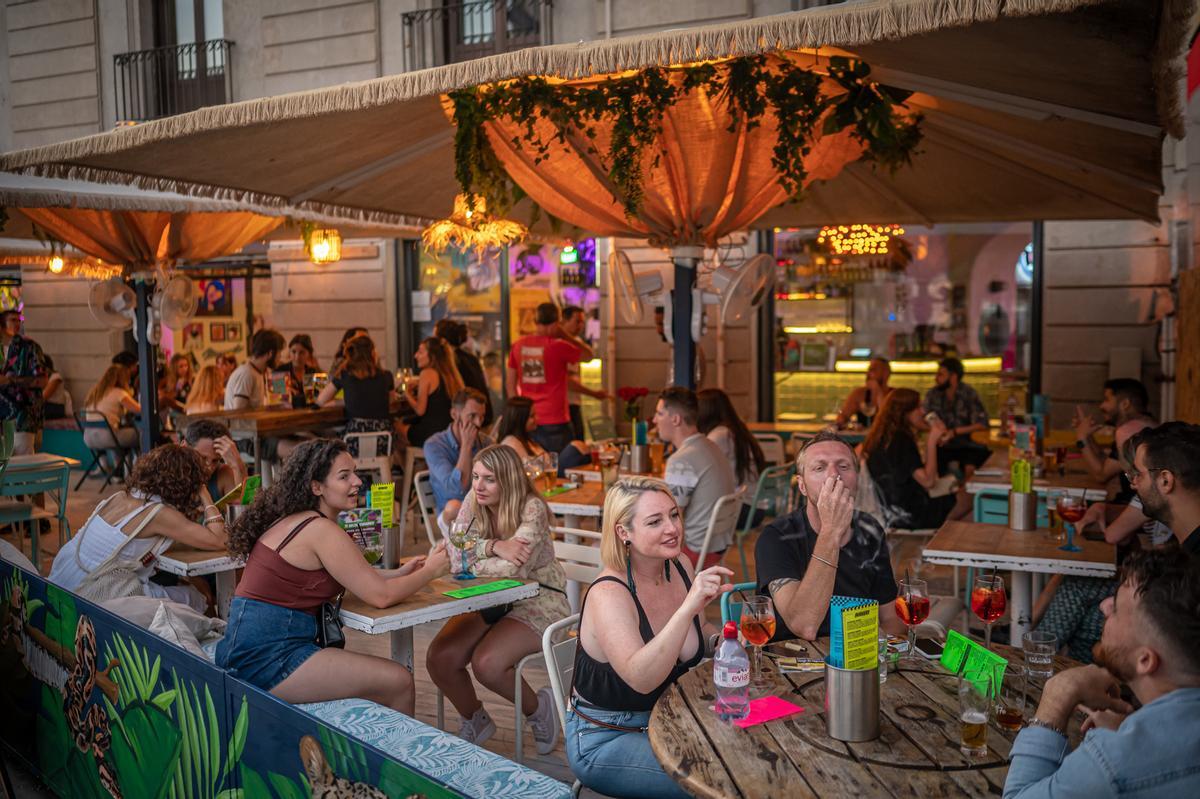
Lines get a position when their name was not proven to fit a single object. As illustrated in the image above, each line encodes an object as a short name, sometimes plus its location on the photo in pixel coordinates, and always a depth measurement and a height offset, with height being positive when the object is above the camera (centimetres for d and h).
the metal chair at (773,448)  853 -89
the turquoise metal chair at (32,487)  670 -91
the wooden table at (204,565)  443 -94
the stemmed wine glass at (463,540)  407 -77
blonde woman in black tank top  269 -80
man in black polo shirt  312 -69
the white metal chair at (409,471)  794 -107
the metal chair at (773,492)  653 -102
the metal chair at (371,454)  826 -87
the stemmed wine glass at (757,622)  267 -72
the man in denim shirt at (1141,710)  179 -68
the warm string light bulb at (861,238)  1054 +107
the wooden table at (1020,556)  416 -89
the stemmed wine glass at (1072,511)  452 -75
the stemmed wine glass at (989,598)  309 -78
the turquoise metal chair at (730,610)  333 -88
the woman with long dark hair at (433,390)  888 -38
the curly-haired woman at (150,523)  438 -76
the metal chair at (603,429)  908 -75
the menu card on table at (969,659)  240 -77
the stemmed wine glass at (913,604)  288 -74
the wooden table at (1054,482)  590 -87
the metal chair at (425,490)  629 -90
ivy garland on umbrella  477 +113
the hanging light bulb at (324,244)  946 +97
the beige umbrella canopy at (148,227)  729 +103
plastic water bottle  242 -80
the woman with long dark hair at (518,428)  641 -53
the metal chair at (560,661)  314 -99
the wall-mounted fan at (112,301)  959 +45
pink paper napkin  240 -88
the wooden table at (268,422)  849 -63
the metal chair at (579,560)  444 -94
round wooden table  210 -89
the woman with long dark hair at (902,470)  659 -83
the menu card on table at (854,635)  227 -65
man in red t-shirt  870 -26
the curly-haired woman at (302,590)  349 -85
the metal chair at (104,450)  1076 -109
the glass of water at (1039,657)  250 -77
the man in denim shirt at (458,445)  603 -60
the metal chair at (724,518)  528 -92
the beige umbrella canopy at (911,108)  311 +97
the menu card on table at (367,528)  426 -75
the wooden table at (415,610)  358 -94
